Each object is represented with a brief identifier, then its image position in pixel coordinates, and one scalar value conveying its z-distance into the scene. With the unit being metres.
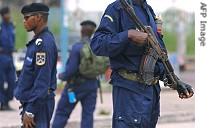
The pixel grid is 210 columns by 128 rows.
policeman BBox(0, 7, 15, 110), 24.95
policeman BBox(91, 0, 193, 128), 10.95
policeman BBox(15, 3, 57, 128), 13.19
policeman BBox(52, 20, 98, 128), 18.75
